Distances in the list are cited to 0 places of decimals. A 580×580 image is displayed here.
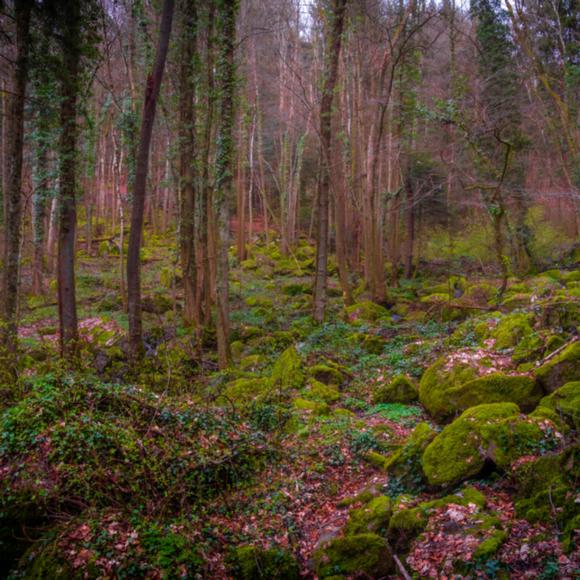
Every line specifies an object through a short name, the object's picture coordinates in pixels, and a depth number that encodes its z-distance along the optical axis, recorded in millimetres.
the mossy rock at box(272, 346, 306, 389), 9859
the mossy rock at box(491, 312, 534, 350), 9250
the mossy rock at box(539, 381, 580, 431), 5648
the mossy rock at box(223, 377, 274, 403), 9046
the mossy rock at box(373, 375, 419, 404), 9164
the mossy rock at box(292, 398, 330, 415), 8539
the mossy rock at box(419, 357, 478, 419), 7918
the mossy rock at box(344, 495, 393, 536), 5172
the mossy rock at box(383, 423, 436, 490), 5962
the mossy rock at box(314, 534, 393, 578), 4727
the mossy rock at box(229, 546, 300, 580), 5047
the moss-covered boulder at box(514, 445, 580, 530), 4312
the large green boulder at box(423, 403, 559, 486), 5430
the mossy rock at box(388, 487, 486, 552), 4930
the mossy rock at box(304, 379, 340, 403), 9332
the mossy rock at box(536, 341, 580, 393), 6888
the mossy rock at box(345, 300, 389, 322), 16016
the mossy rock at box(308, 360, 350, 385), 10445
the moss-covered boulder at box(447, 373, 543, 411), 7129
